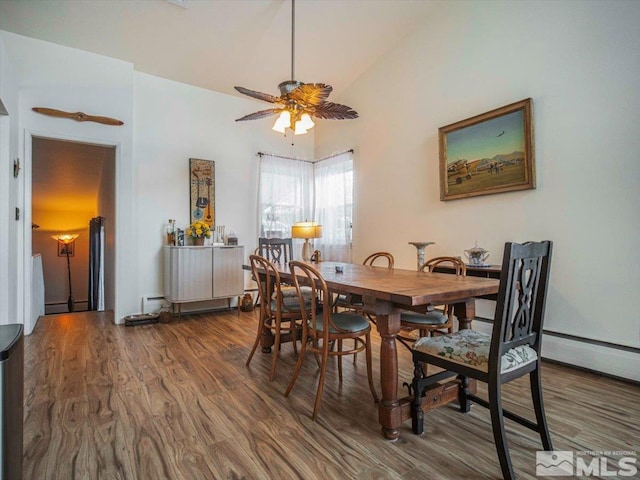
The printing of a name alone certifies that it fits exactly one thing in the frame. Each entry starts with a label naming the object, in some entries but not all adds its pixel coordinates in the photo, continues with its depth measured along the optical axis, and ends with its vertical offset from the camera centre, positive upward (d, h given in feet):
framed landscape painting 9.77 +2.91
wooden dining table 5.38 -1.04
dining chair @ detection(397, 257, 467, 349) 7.72 -1.84
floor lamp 22.73 +0.03
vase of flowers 14.48 +0.58
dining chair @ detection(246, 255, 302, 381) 7.95 -1.64
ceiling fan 8.79 +3.98
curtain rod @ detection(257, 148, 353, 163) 16.62 +4.70
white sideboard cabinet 13.71 -1.22
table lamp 11.49 +0.47
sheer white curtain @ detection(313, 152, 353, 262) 16.55 +2.05
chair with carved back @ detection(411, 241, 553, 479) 4.60 -1.66
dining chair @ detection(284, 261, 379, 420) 6.47 -1.72
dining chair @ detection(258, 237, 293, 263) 12.49 -0.17
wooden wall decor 12.04 +4.96
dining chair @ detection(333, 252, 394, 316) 9.93 -1.85
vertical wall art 15.29 +2.57
